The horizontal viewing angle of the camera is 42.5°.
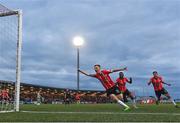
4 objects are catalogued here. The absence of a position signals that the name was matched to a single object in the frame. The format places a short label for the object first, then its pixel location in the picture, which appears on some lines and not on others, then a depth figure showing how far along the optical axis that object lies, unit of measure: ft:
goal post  34.13
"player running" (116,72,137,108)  42.43
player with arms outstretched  31.19
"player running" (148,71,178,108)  43.09
